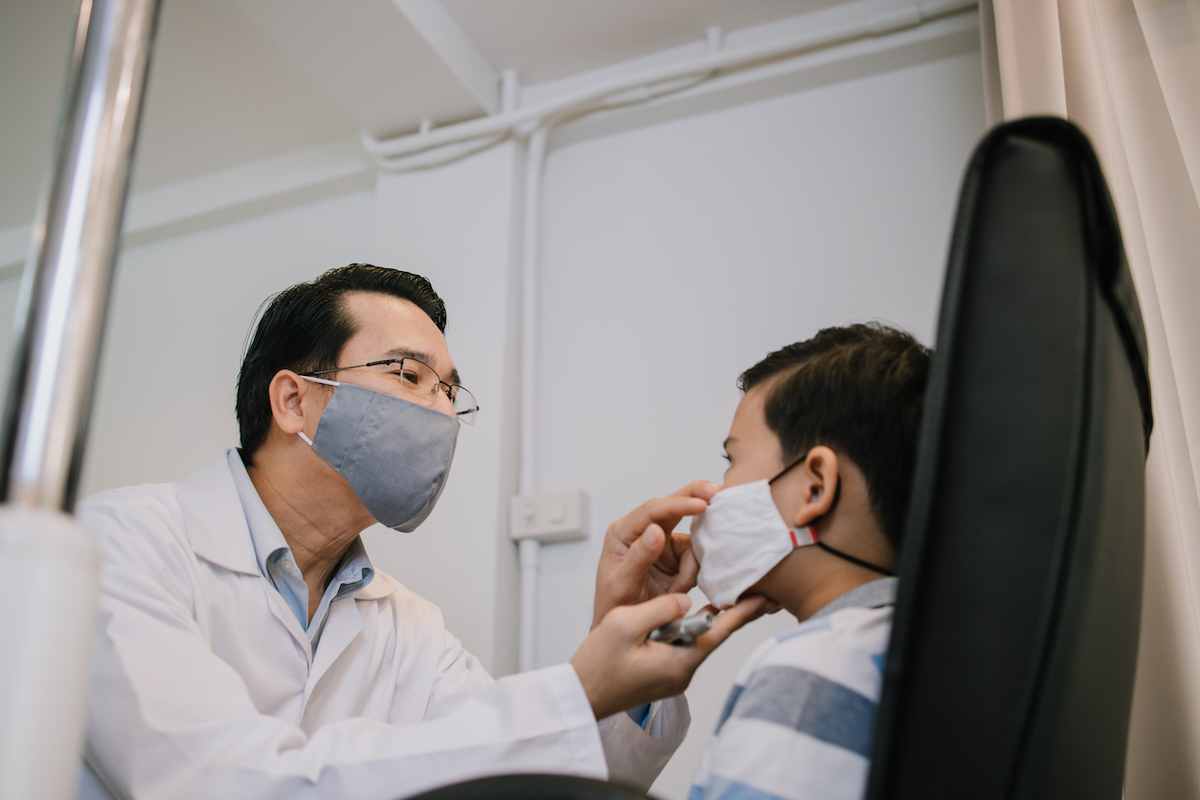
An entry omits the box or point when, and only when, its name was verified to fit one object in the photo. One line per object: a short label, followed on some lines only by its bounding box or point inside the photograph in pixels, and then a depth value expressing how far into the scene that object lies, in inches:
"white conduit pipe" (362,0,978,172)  82.3
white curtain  42.9
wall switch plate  80.0
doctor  34.6
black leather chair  21.5
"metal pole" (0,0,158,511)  17.5
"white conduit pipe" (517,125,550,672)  79.8
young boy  28.6
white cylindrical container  16.3
